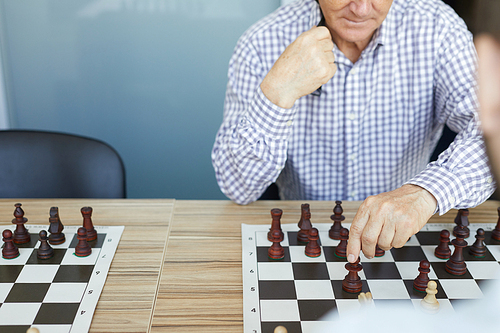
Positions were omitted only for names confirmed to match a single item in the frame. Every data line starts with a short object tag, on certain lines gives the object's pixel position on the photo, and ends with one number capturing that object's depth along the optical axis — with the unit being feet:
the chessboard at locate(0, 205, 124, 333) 3.19
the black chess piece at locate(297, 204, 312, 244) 4.26
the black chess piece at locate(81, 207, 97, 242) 4.27
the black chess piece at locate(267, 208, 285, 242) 4.25
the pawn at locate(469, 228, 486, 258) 4.07
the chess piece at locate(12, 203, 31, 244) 4.19
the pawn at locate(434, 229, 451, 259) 4.02
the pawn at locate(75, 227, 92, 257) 3.98
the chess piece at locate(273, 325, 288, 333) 2.90
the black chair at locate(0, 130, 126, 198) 5.75
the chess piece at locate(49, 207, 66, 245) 4.20
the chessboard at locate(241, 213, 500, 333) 3.29
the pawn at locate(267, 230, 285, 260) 3.98
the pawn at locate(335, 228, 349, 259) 4.03
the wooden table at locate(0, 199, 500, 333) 3.31
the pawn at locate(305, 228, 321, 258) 4.00
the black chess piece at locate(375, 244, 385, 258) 4.02
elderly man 4.67
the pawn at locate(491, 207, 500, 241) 4.35
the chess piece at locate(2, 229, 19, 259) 3.94
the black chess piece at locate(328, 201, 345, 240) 4.32
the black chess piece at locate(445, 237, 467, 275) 3.79
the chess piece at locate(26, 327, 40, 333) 2.92
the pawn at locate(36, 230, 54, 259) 3.93
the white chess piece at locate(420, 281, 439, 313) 3.32
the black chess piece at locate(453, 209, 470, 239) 4.27
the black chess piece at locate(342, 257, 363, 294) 3.51
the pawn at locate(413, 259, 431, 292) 3.55
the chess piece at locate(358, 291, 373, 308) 3.24
